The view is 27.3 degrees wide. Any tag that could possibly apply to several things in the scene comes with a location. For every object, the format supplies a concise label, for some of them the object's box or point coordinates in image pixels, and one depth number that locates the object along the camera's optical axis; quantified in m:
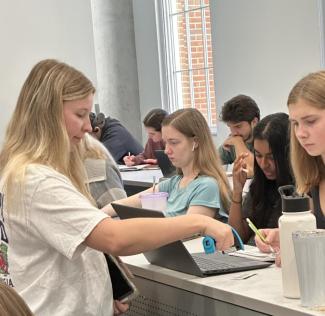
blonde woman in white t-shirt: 1.73
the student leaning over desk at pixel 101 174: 2.97
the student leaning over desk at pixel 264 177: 2.72
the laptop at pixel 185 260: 2.03
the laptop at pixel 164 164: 4.65
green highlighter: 2.14
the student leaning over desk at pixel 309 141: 2.00
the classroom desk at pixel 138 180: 4.77
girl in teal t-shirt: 2.80
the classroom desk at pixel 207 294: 1.74
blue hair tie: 1.91
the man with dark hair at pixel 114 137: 6.06
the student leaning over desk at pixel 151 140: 6.00
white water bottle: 1.63
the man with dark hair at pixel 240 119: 4.53
